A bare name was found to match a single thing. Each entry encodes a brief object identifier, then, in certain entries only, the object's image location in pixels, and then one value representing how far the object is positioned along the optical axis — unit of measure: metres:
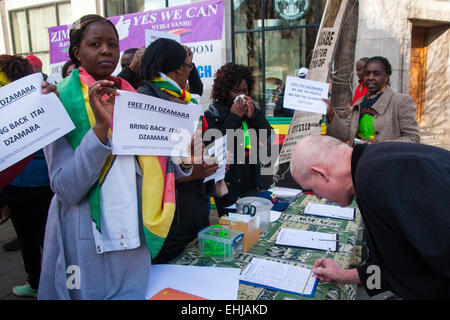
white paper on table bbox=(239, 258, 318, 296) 1.46
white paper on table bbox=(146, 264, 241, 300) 1.42
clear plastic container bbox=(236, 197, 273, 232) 2.07
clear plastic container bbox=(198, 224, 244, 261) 1.71
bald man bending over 1.06
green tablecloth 1.44
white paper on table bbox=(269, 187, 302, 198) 2.77
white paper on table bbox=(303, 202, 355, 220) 2.35
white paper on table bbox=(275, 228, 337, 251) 1.87
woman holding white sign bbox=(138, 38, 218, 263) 1.72
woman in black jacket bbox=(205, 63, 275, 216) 2.94
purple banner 6.47
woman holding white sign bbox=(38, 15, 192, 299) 1.28
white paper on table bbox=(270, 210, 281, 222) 2.29
